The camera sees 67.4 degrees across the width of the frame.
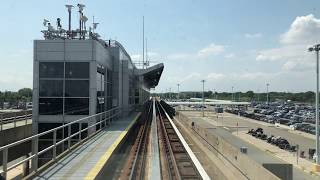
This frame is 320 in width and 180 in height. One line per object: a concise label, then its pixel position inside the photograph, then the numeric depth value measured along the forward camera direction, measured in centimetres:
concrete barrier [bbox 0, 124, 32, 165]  1283
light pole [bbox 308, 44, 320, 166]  1505
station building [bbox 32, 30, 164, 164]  1353
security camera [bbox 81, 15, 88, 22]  1695
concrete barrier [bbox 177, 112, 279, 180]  674
